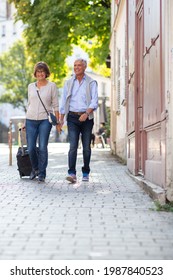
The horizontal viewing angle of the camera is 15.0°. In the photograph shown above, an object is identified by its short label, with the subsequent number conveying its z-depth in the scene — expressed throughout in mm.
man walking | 10008
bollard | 16139
